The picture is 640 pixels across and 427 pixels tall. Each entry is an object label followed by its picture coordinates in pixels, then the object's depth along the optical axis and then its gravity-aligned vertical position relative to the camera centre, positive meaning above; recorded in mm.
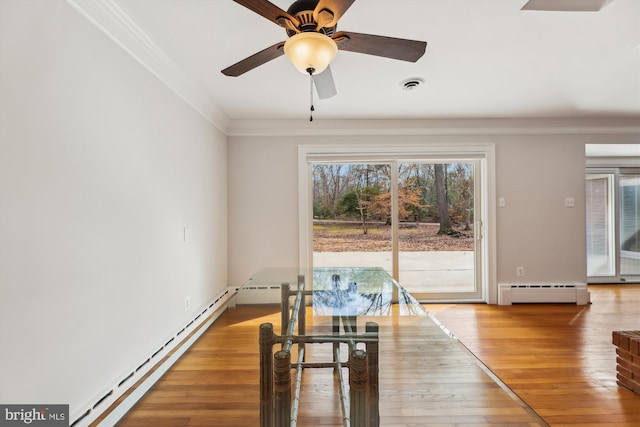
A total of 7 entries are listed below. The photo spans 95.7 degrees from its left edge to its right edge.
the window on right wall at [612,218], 4617 -61
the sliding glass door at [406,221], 3816 -57
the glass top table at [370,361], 1038 -603
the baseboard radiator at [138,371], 1424 -954
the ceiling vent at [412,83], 2537 +1205
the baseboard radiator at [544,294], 3680 -1000
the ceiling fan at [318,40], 1204 +858
